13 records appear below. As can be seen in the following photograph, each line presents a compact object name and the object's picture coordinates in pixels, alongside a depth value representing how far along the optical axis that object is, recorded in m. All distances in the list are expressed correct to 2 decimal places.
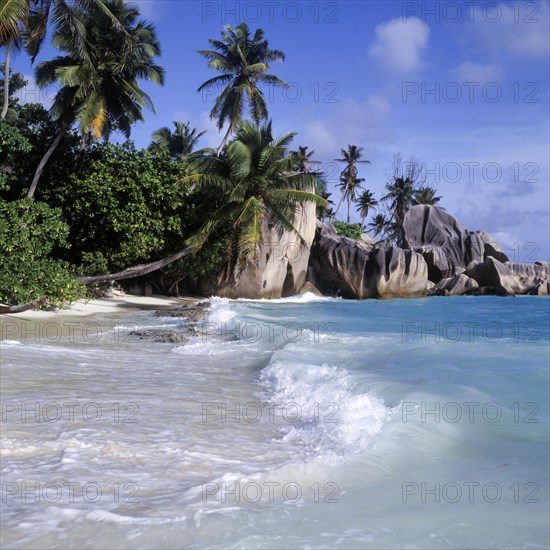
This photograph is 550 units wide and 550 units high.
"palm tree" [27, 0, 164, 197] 18.80
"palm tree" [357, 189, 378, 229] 61.56
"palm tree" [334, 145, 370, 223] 56.19
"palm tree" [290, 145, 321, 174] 47.10
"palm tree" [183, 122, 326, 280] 21.33
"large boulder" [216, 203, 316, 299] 27.91
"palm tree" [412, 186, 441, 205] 53.43
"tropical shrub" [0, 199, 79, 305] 14.31
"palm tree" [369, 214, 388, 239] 58.06
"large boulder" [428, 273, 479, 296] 35.03
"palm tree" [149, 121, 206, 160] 37.59
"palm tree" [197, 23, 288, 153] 32.09
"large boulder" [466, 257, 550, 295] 35.66
